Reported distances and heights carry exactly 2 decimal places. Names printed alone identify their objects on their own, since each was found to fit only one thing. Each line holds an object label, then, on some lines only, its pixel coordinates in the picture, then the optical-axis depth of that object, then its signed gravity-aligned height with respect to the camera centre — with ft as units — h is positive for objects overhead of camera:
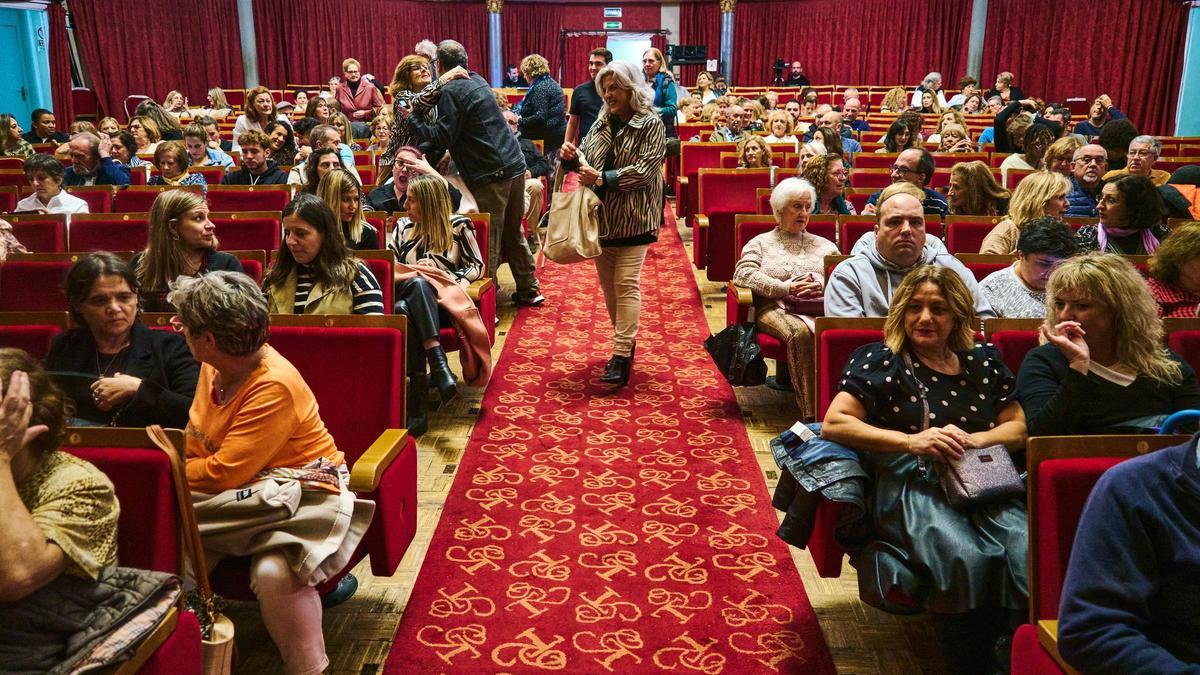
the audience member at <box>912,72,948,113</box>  49.16 -0.26
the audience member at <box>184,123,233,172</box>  23.63 -1.39
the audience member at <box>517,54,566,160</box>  25.53 -0.42
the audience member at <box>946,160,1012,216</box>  16.33 -1.64
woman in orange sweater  6.94 -2.66
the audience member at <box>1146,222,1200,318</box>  10.30 -1.90
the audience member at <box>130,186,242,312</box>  10.90 -1.73
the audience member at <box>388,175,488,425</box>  13.52 -2.56
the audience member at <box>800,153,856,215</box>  16.76 -1.49
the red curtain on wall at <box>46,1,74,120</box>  45.21 +1.11
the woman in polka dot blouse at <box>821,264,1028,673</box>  7.07 -2.78
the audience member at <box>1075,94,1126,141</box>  35.50 -0.73
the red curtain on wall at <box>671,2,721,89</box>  71.46 +4.43
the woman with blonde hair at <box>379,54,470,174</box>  17.72 -0.07
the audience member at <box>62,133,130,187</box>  20.49 -1.63
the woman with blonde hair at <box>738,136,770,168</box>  22.47 -1.42
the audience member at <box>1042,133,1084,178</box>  18.83 -1.17
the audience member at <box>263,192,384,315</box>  10.93 -2.09
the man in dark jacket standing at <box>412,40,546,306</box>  17.69 -0.94
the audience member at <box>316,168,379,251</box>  13.62 -1.62
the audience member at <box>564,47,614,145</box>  21.13 -0.28
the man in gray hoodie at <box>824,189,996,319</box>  10.72 -1.91
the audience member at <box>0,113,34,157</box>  28.11 -1.59
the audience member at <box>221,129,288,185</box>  19.93 -1.59
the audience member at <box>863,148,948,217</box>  17.54 -1.36
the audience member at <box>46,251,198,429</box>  7.90 -2.26
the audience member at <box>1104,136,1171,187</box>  20.01 -1.25
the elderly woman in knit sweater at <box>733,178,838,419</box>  13.23 -2.46
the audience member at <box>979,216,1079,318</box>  10.77 -1.98
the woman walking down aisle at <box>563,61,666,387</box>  14.64 -1.23
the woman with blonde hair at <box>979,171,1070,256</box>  13.91 -1.62
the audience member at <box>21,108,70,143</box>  31.35 -1.18
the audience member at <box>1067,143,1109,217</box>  17.40 -1.54
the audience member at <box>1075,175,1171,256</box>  13.38 -1.68
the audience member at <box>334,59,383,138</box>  38.22 -0.39
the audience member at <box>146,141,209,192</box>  20.13 -1.55
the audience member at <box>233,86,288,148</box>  25.48 -0.56
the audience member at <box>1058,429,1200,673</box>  4.81 -2.31
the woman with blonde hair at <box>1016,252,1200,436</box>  7.86 -2.17
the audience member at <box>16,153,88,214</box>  17.71 -1.80
